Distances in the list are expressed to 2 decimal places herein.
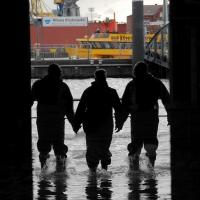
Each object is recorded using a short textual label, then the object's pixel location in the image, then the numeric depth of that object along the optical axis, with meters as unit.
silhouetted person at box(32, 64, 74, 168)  8.73
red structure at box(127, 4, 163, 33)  77.39
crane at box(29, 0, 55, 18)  70.99
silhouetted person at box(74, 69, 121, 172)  8.55
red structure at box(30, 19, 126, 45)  71.94
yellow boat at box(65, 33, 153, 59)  66.38
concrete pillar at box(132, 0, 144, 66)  28.61
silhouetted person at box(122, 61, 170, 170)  8.68
